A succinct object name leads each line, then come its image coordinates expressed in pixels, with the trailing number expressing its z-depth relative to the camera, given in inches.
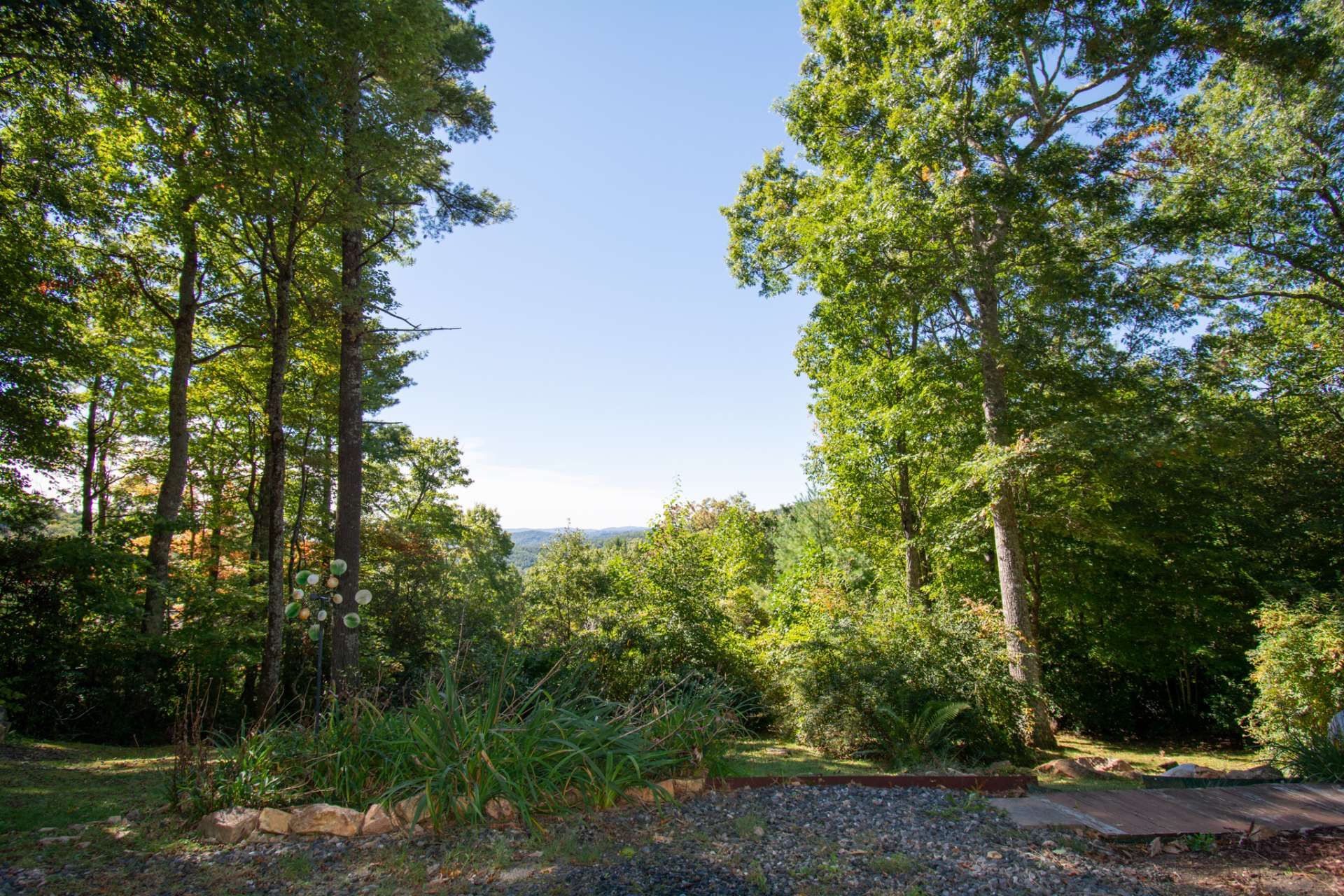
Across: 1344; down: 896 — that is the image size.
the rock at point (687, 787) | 166.6
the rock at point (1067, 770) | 260.1
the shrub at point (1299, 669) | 287.7
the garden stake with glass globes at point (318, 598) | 245.0
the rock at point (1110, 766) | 268.3
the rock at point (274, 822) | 142.7
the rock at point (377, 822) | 141.3
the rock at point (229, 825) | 138.8
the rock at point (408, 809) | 141.4
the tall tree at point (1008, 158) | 323.6
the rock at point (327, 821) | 140.8
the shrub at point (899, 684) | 247.9
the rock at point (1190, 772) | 257.8
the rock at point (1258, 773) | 217.5
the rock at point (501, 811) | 145.5
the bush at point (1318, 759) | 193.3
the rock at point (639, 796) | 158.7
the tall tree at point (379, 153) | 289.1
